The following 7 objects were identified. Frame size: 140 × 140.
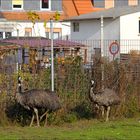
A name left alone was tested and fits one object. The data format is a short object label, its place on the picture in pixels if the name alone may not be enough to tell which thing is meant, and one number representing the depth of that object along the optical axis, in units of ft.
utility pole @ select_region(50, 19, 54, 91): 58.13
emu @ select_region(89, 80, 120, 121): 58.39
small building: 60.54
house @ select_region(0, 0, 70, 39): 175.63
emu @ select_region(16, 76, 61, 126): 54.44
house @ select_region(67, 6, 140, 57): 148.60
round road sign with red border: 90.93
